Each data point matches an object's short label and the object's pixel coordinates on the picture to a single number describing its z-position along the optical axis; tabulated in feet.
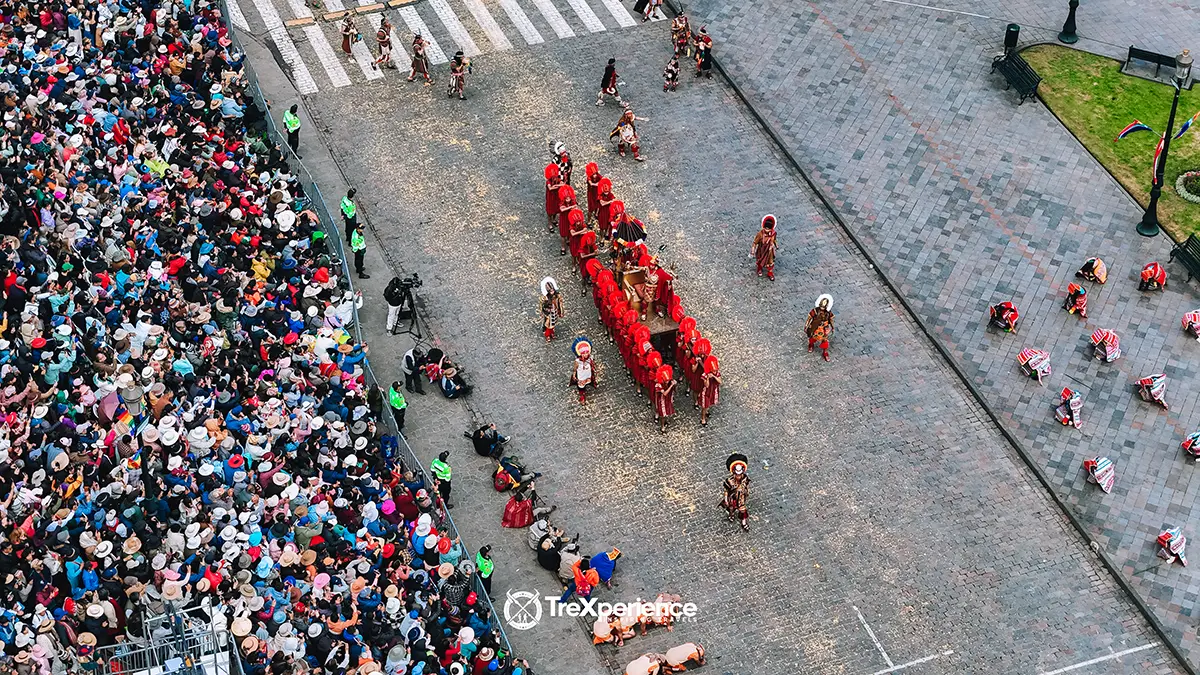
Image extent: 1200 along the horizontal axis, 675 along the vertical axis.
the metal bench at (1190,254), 159.84
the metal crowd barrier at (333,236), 131.03
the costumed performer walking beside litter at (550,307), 152.87
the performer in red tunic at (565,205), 161.07
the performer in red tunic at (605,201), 161.48
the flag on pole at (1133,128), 167.43
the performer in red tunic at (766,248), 157.69
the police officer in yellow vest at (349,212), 161.17
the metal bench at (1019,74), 179.11
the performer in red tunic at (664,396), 144.15
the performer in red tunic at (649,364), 144.66
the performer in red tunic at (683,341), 146.72
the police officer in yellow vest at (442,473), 138.62
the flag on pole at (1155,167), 159.43
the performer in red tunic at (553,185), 163.02
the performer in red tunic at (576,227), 159.63
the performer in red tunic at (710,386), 144.56
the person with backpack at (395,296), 152.56
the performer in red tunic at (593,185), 162.71
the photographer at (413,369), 148.56
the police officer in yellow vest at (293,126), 172.04
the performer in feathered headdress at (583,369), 146.61
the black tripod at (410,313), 155.02
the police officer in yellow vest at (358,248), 158.30
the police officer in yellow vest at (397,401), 143.84
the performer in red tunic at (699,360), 144.87
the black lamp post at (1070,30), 185.68
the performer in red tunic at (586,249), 157.69
